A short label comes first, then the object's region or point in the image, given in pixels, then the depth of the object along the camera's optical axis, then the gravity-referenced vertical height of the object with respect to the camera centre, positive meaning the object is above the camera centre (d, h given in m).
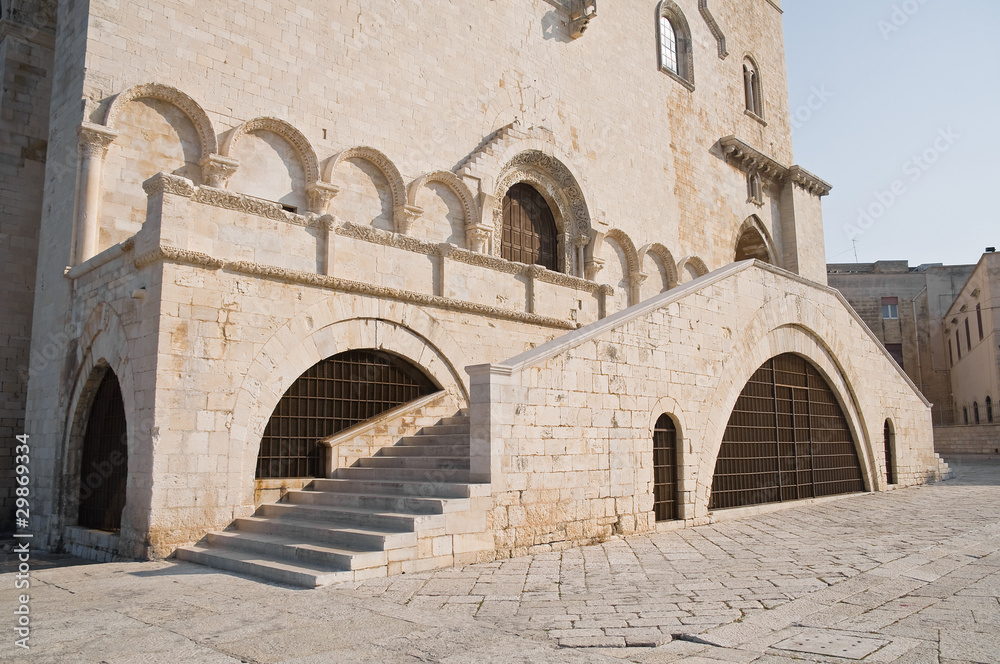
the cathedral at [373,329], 8.09 +1.48
